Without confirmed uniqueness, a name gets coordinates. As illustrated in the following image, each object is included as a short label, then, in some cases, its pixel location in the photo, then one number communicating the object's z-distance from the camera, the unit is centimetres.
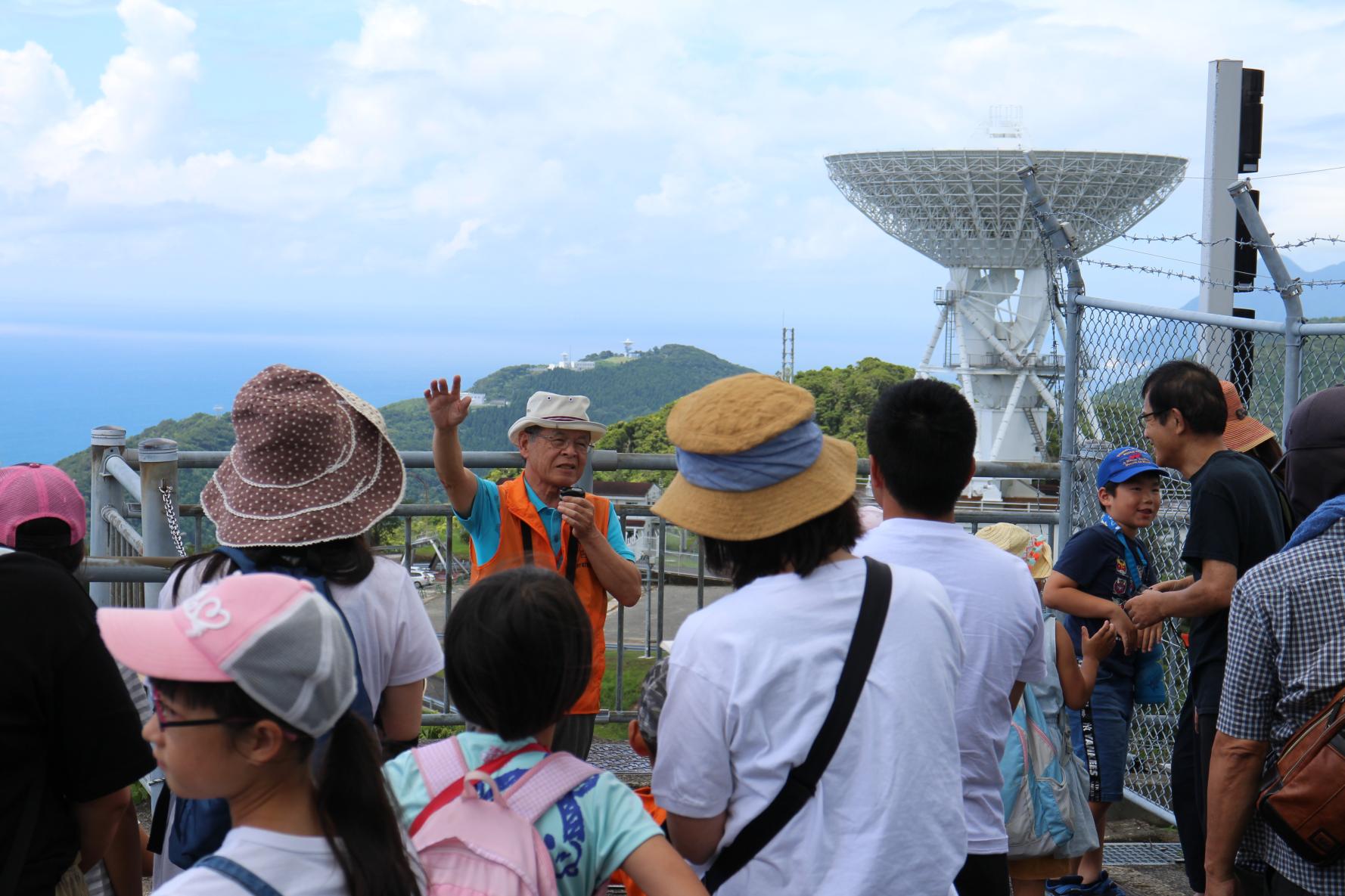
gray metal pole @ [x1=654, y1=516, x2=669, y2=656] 481
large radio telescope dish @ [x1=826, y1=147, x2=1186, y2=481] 3353
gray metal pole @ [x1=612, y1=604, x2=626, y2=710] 518
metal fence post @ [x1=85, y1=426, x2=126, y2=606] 453
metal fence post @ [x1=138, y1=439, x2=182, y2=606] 397
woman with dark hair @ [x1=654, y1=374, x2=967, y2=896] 206
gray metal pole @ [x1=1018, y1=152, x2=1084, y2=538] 483
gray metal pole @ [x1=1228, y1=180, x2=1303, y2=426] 417
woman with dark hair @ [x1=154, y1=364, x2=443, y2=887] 236
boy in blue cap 435
